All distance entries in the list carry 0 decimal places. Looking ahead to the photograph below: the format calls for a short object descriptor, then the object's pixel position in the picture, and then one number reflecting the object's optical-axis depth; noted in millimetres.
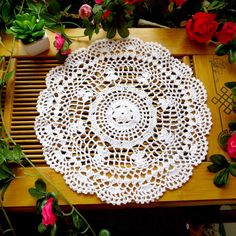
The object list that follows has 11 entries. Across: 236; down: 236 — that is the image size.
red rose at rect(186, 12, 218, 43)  947
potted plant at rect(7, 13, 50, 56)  926
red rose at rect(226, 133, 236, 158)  833
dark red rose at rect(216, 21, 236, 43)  947
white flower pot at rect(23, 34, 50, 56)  952
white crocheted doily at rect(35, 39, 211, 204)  834
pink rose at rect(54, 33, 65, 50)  953
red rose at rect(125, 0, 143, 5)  992
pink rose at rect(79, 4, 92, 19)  989
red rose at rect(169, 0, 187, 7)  1011
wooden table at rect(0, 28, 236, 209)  821
